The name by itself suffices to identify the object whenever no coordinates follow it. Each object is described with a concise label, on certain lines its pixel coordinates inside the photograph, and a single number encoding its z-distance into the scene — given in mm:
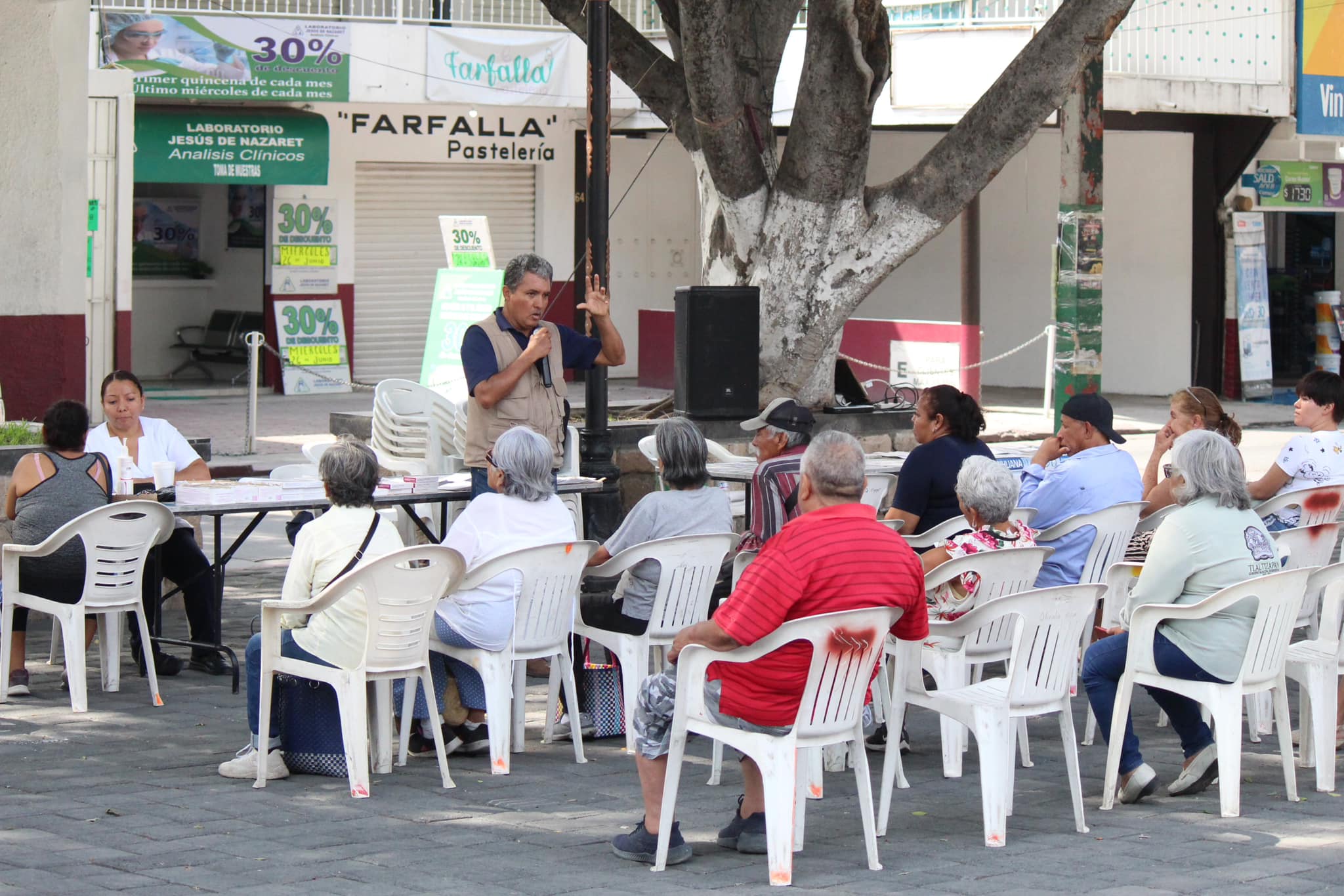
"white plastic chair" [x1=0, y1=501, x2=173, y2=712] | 12358
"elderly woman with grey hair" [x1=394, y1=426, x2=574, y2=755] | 11000
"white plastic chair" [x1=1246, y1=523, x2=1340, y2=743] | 11965
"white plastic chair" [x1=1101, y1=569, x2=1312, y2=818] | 10015
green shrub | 16666
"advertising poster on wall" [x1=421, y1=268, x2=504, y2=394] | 26591
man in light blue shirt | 12358
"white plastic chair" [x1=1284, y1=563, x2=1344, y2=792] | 10725
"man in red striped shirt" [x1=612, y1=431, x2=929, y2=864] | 8609
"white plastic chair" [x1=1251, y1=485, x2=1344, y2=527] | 12896
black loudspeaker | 22097
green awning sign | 33801
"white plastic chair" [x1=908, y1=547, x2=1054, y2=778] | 10608
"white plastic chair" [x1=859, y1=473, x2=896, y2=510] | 15039
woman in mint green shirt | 10118
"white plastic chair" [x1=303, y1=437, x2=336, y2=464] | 16280
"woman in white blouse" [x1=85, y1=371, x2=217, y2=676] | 14102
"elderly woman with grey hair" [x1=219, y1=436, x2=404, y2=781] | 10435
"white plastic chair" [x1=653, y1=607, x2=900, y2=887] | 8636
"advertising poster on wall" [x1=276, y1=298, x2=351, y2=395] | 36558
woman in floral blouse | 10752
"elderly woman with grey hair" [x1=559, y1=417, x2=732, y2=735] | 11579
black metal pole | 16211
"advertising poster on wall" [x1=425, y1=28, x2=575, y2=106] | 35951
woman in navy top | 12041
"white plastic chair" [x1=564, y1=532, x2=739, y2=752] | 11407
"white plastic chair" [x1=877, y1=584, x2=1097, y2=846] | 9477
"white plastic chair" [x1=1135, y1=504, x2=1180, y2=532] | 13433
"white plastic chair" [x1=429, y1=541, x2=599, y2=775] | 10925
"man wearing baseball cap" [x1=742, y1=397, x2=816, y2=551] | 12351
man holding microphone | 13206
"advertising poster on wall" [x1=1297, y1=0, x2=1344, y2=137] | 34380
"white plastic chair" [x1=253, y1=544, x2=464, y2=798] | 10222
